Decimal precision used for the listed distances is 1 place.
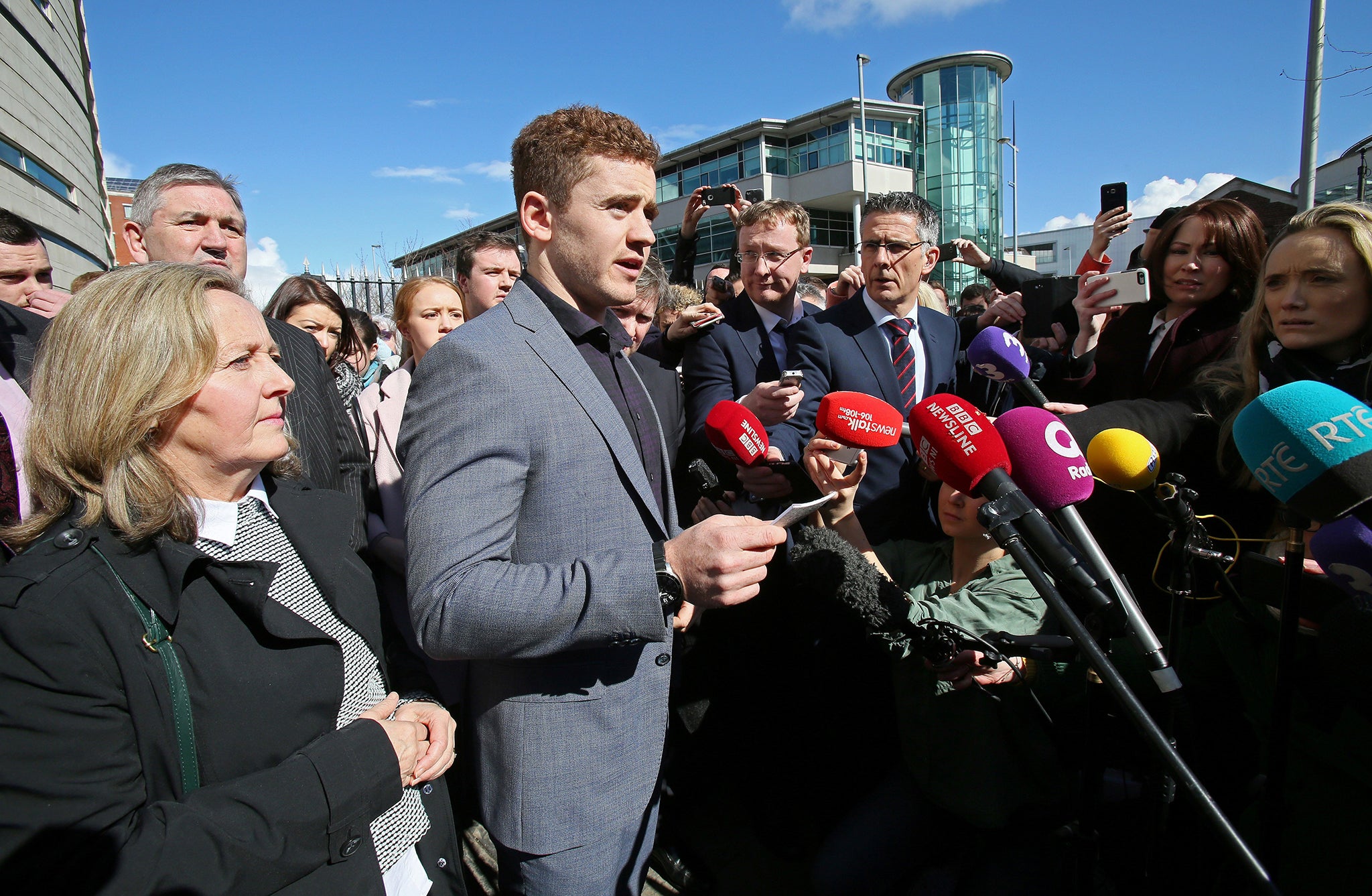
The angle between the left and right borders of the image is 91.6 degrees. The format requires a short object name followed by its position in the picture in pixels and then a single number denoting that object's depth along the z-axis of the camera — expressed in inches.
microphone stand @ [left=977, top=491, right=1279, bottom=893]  37.4
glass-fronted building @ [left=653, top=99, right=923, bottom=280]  1266.0
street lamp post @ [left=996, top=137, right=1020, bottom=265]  1266.9
